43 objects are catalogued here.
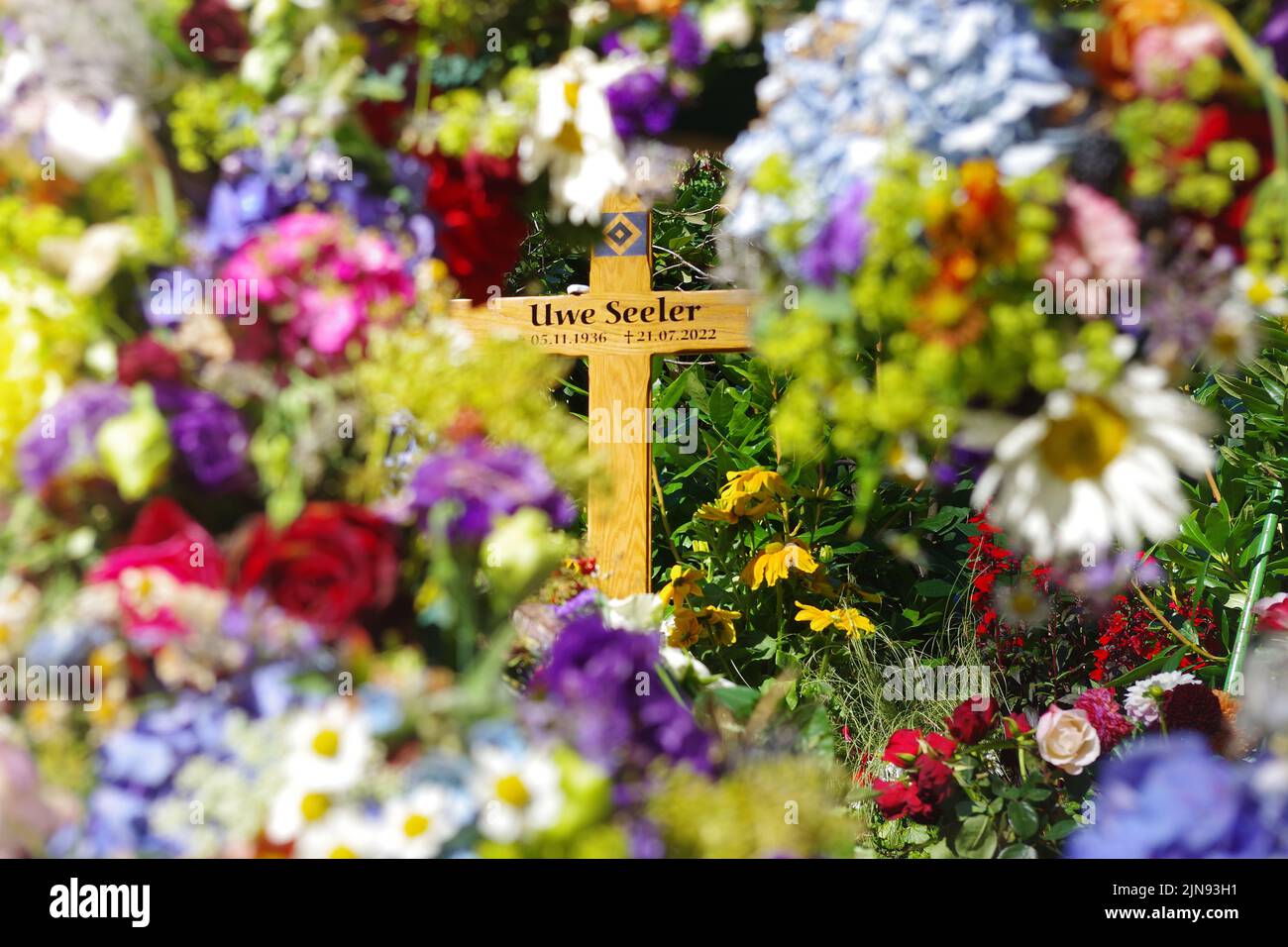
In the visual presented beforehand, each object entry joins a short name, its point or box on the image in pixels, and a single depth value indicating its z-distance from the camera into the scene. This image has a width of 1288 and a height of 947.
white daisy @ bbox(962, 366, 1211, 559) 0.87
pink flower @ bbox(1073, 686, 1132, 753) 2.01
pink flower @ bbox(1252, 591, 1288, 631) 1.56
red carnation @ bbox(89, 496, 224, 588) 0.95
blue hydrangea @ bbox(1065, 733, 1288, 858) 0.94
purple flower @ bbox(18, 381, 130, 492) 0.96
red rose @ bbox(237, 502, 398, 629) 0.94
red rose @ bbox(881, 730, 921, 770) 2.06
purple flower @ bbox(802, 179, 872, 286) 0.89
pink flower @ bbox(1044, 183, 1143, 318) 0.86
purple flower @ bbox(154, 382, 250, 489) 0.96
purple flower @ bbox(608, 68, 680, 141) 1.01
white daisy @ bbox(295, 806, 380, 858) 0.90
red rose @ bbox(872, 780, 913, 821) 2.02
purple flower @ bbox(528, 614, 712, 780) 0.98
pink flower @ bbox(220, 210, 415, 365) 0.98
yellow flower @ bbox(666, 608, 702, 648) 2.87
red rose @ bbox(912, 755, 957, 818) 1.98
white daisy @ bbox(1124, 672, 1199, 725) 2.01
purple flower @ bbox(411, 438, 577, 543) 0.97
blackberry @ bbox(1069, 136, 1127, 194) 0.89
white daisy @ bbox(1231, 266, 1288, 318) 0.88
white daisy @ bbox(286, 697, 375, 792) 0.91
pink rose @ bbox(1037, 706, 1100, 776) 1.99
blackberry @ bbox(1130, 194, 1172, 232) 0.89
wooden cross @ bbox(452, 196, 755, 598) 2.81
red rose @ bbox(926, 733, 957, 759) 2.07
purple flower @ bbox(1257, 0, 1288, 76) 0.89
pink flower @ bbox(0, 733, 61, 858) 0.96
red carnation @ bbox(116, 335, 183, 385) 0.98
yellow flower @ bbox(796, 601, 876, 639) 3.01
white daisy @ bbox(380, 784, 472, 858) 0.89
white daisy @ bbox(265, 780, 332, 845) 0.91
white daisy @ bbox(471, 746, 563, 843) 0.89
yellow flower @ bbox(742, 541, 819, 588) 3.01
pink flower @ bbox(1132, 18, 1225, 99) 0.86
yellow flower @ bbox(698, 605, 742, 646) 2.91
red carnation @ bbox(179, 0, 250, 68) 1.03
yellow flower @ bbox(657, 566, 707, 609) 3.00
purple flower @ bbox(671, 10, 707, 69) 1.01
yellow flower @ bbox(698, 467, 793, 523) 2.99
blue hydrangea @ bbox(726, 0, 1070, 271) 0.86
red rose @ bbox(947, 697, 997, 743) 2.05
